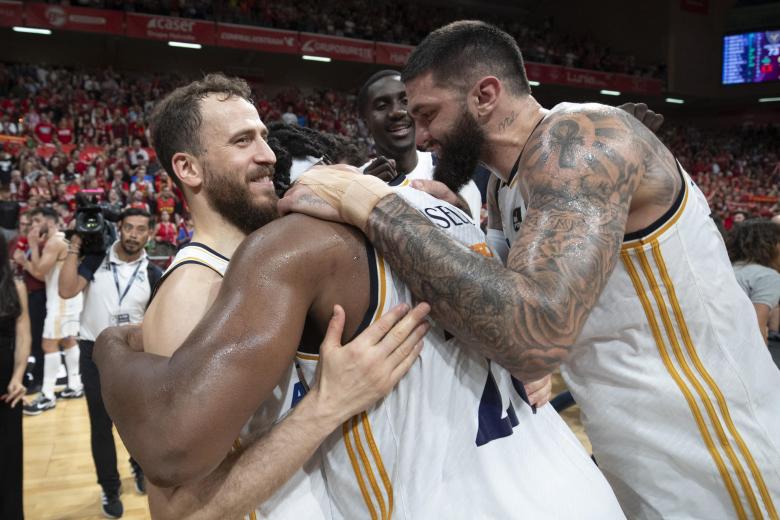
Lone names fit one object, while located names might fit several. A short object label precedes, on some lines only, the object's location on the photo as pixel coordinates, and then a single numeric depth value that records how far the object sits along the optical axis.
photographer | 4.68
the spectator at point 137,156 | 14.28
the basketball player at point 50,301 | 6.37
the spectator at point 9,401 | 3.57
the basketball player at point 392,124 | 3.70
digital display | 23.28
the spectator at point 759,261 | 3.99
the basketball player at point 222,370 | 1.17
